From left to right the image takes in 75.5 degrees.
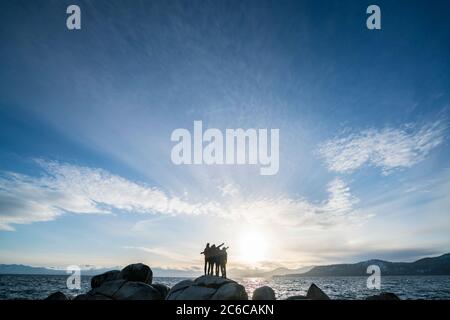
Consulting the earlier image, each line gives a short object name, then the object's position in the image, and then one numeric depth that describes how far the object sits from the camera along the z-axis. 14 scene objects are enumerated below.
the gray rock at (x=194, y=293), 16.39
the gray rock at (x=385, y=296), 17.22
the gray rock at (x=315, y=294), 17.52
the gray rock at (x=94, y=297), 18.08
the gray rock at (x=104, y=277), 22.97
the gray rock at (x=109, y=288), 18.67
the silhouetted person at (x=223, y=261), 21.62
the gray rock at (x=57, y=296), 19.31
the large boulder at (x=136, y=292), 18.16
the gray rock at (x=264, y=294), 17.28
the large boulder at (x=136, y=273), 21.95
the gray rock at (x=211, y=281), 17.20
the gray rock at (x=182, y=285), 17.73
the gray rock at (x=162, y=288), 21.92
